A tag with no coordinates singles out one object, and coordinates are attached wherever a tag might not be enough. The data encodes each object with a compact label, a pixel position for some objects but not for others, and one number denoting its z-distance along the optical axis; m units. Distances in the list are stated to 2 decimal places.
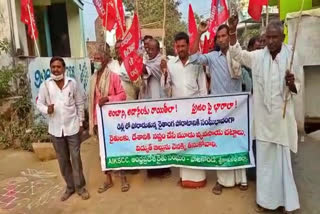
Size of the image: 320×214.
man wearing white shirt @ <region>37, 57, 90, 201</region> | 4.09
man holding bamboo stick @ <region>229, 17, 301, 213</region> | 3.38
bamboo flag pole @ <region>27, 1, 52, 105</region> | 7.09
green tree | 27.44
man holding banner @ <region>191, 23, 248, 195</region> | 4.04
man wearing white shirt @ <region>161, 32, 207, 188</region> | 4.22
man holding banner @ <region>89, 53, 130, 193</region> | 4.25
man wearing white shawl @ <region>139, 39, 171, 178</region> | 4.52
